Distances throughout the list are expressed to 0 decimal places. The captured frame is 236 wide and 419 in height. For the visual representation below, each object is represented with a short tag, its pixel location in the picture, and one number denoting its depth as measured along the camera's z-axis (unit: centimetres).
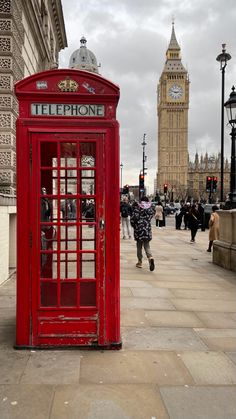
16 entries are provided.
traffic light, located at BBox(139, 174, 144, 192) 3633
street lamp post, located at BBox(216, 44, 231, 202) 1914
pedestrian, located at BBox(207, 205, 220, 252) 1268
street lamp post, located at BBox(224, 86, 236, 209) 1144
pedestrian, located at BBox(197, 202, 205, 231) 2424
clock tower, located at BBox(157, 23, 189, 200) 14012
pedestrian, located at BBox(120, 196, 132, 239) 1923
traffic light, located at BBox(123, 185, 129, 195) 4008
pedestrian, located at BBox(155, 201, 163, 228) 2616
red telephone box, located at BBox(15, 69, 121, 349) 418
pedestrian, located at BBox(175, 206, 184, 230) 2542
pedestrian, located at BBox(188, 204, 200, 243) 1663
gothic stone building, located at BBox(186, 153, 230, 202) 13888
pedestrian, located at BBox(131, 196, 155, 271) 959
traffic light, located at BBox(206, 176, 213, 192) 3266
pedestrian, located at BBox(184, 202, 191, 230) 2371
